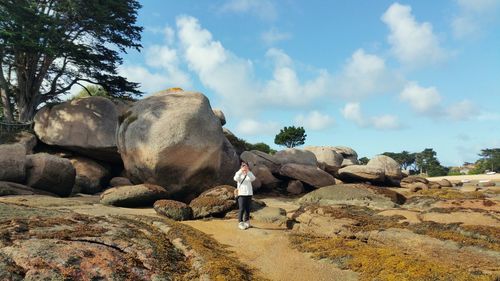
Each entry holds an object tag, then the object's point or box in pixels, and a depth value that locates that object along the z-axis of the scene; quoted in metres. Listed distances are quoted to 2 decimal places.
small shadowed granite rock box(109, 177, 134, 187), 22.09
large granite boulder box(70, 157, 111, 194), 21.23
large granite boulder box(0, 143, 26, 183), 17.08
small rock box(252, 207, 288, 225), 12.51
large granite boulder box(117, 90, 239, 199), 17.34
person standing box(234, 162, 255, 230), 11.82
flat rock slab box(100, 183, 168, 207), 14.76
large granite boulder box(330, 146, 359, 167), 48.99
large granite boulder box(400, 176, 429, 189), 30.43
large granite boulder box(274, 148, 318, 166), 27.50
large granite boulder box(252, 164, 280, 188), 23.64
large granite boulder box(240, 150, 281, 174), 25.28
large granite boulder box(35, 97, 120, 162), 23.67
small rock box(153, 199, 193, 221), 12.90
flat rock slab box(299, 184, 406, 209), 15.93
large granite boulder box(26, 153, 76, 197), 17.70
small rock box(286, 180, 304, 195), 23.41
